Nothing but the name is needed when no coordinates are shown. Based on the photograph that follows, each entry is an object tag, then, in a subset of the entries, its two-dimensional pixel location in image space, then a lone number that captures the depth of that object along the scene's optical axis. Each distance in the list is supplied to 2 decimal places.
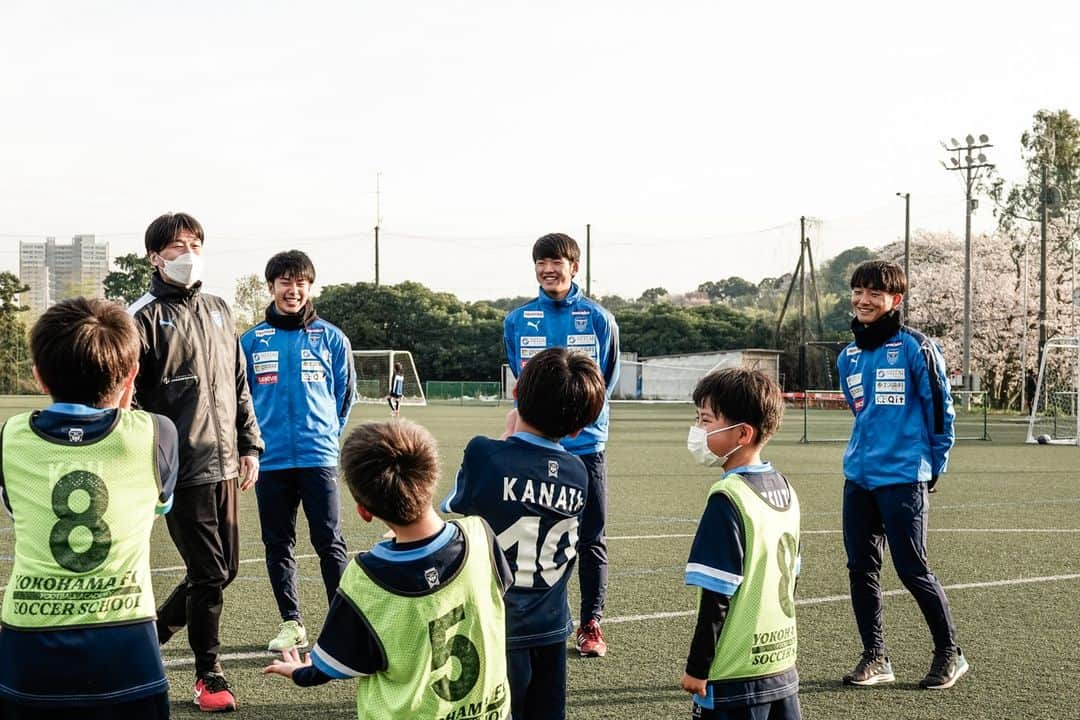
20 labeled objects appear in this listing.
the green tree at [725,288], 112.91
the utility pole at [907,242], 49.63
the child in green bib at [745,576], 3.04
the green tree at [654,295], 101.81
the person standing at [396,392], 33.66
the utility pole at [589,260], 65.88
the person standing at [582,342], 5.56
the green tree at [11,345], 58.16
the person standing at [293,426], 5.45
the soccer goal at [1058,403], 23.45
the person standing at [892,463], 4.98
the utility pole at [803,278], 57.66
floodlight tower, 41.59
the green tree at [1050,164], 50.34
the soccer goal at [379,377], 47.79
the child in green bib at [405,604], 2.47
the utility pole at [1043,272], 39.50
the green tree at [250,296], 71.50
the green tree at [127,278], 73.75
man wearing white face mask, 4.43
